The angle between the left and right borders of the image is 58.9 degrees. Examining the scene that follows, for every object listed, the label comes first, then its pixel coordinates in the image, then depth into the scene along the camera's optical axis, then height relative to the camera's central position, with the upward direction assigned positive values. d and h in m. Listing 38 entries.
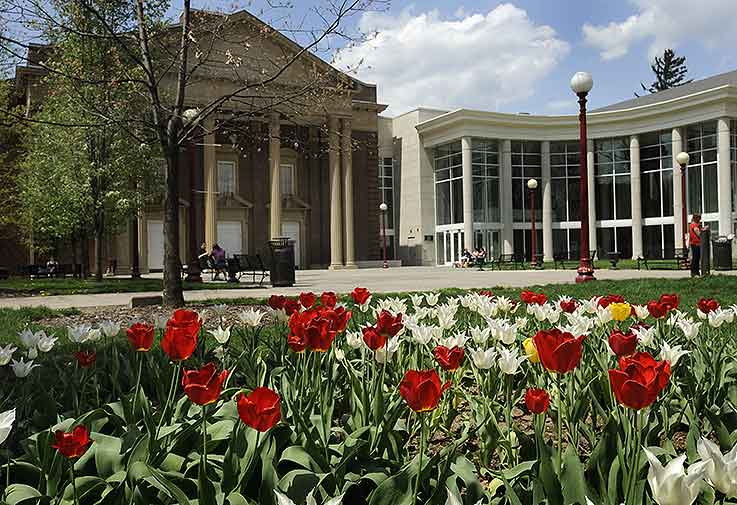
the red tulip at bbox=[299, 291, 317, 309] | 4.41 -0.27
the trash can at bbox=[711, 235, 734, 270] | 26.02 -0.06
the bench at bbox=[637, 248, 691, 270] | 28.64 -0.27
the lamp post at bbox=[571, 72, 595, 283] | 16.69 +2.46
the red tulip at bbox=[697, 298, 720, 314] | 4.23 -0.34
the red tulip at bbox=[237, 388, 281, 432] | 1.88 -0.43
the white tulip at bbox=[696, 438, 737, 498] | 1.50 -0.50
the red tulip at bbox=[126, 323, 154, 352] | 3.14 -0.35
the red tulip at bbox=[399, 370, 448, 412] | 1.99 -0.41
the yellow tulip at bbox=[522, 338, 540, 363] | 3.03 -0.45
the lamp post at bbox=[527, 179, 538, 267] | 38.28 +4.15
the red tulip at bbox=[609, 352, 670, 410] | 1.76 -0.35
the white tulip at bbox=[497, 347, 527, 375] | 2.70 -0.44
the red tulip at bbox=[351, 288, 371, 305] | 4.53 -0.25
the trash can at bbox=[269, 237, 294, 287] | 19.55 -0.16
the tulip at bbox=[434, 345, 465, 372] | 2.61 -0.40
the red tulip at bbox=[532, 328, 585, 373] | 2.12 -0.31
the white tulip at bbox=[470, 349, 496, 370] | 2.79 -0.43
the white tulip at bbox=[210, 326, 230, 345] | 3.63 -0.40
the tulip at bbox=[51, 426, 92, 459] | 2.00 -0.55
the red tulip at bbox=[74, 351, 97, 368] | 3.23 -0.46
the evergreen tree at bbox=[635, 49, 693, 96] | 88.06 +24.96
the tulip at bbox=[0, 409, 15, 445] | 1.74 -0.43
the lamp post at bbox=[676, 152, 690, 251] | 28.70 +4.01
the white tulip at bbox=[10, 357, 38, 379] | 3.11 -0.49
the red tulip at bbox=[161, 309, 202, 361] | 2.59 -0.32
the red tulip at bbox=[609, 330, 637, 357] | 2.67 -0.36
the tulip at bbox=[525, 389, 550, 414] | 2.21 -0.49
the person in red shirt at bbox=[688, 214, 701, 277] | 19.19 +0.30
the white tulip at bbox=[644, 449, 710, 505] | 1.40 -0.50
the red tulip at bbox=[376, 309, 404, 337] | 3.09 -0.31
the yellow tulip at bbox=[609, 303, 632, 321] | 3.87 -0.33
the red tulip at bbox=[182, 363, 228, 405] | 1.99 -0.38
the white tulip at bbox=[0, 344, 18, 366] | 3.12 -0.43
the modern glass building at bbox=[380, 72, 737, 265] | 45.66 +5.82
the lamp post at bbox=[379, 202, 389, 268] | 44.22 +3.02
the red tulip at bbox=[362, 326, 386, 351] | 2.89 -0.36
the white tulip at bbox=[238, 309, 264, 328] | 3.98 -0.34
